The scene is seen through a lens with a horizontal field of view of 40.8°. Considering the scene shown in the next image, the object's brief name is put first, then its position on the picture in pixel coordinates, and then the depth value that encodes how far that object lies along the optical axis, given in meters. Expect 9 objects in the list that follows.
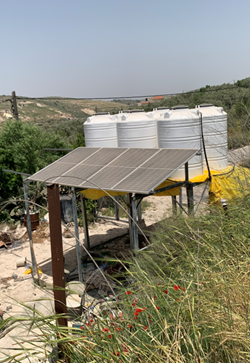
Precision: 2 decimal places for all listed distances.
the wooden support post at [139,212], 9.31
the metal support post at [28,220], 7.22
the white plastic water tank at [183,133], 6.78
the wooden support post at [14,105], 18.11
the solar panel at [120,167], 5.51
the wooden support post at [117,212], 10.24
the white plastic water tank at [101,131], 8.17
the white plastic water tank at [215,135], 6.88
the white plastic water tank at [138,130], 7.52
